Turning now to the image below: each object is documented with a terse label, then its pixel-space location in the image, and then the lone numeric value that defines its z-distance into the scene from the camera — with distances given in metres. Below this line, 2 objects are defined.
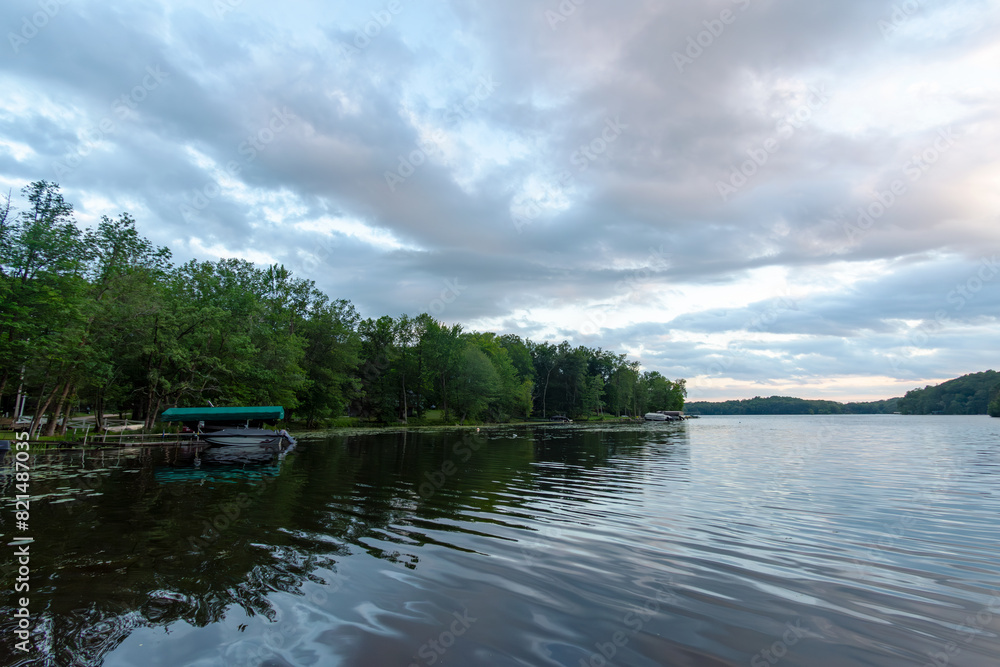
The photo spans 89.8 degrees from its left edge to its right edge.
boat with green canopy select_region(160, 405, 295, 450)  32.31
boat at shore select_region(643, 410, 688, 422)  139.81
